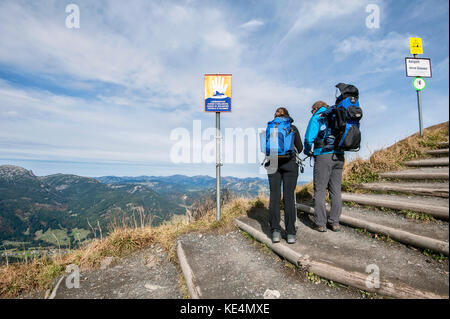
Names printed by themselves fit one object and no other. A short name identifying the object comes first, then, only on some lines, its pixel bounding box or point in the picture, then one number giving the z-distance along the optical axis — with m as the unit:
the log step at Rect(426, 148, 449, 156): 6.69
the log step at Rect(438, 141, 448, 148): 7.23
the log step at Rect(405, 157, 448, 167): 6.29
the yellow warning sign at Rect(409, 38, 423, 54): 8.11
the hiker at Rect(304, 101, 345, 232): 4.42
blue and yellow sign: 6.11
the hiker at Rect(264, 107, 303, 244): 4.25
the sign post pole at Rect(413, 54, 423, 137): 8.27
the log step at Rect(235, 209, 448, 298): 2.64
